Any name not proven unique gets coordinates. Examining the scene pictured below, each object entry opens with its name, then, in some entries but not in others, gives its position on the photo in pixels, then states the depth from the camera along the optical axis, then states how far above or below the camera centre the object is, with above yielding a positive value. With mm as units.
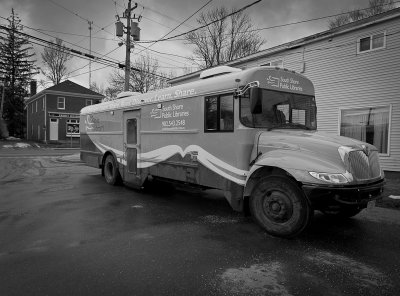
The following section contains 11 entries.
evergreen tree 51188 +8175
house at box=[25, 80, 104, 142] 41875 +2596
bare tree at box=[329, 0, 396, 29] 25891 +10065
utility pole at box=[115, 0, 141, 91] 20527 +6264
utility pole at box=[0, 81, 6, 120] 46531 +3872
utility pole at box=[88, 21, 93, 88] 19536 +6377
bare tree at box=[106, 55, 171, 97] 41469 +6319
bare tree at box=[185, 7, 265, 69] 37125 +9867
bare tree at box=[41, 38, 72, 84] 52250 +10171
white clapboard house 12336 +2359
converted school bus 4875 -298
